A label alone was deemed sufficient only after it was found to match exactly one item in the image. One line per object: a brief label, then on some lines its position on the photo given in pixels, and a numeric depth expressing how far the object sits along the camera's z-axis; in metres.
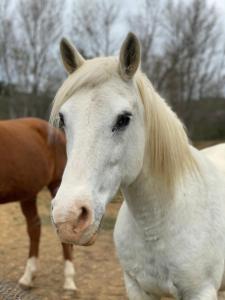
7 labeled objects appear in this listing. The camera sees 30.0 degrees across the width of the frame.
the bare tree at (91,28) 15.54
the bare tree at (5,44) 16.34
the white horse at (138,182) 1.62
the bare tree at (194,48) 13.37
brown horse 4.05
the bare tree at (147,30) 12.82
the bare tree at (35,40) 16.16
